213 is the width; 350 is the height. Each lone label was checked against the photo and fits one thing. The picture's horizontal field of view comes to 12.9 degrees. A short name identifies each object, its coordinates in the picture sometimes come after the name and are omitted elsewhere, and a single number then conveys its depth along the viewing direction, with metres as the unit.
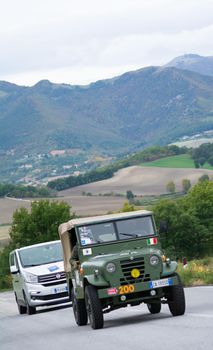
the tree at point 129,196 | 159.02
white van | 23.86
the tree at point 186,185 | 166.05
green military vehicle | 14.84
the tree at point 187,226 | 98.31
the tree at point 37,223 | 85.88
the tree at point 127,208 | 105.55
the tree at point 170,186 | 166.50
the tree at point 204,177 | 174.20
